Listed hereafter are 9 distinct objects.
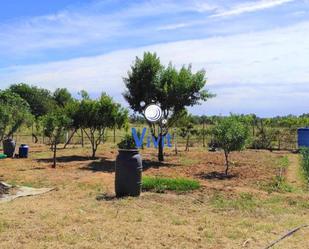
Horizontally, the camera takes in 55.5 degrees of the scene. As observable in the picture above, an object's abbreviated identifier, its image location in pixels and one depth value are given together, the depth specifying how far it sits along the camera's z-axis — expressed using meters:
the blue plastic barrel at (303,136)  18.61
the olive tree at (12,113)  10.08
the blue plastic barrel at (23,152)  14.72
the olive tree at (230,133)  10.73
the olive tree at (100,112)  14.70
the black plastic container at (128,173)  6.88
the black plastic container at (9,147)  15.05
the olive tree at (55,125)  11.61
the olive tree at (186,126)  17.02
